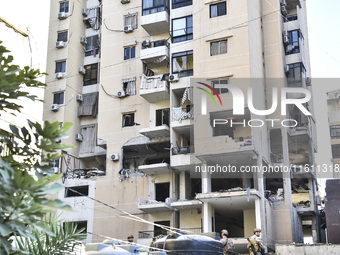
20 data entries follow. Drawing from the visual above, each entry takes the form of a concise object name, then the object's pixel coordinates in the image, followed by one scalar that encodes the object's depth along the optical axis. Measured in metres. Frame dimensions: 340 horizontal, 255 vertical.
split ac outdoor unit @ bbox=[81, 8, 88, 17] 38.59
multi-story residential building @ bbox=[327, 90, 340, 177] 50.56
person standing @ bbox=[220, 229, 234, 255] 18.39
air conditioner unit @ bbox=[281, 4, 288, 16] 34.00
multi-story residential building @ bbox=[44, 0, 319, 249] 28.70
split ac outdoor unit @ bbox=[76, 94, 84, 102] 36.44
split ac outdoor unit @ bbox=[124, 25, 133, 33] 34.94
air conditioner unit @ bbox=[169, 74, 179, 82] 30.87
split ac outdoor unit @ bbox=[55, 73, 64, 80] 36.25
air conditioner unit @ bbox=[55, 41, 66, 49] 36.84
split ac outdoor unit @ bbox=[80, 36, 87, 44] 37.94
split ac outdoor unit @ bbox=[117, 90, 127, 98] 33.72
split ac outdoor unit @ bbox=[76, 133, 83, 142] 35.41
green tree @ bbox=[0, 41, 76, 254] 4.08
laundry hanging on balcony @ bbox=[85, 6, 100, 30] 38.00
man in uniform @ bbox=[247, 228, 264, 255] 17.70
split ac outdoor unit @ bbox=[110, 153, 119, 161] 32.62
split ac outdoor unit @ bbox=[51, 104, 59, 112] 35.47
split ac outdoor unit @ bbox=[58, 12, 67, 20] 37.68
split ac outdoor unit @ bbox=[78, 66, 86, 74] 36.91
